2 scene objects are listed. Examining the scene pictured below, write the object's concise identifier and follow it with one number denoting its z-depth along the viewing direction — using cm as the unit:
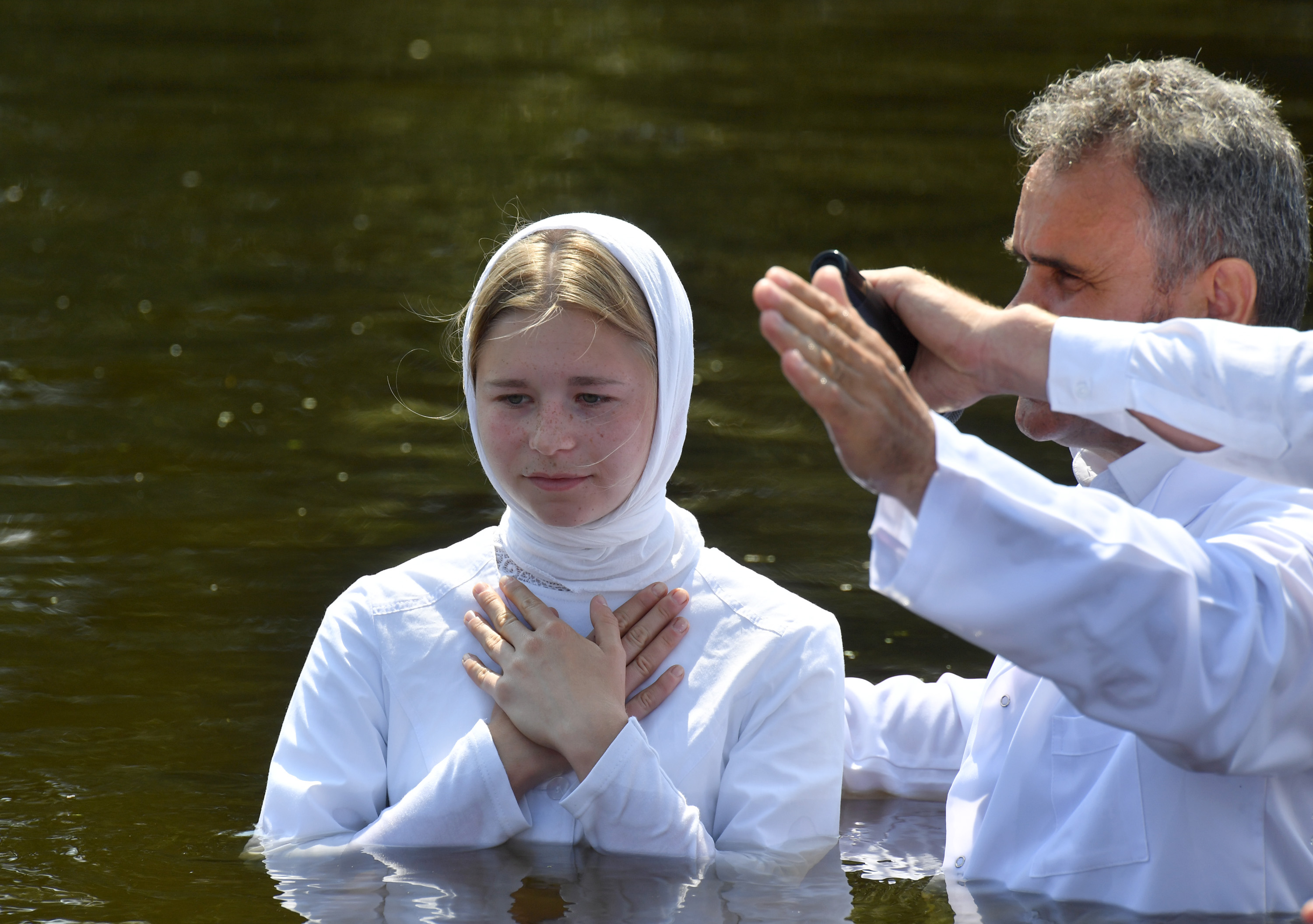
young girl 715
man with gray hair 546
